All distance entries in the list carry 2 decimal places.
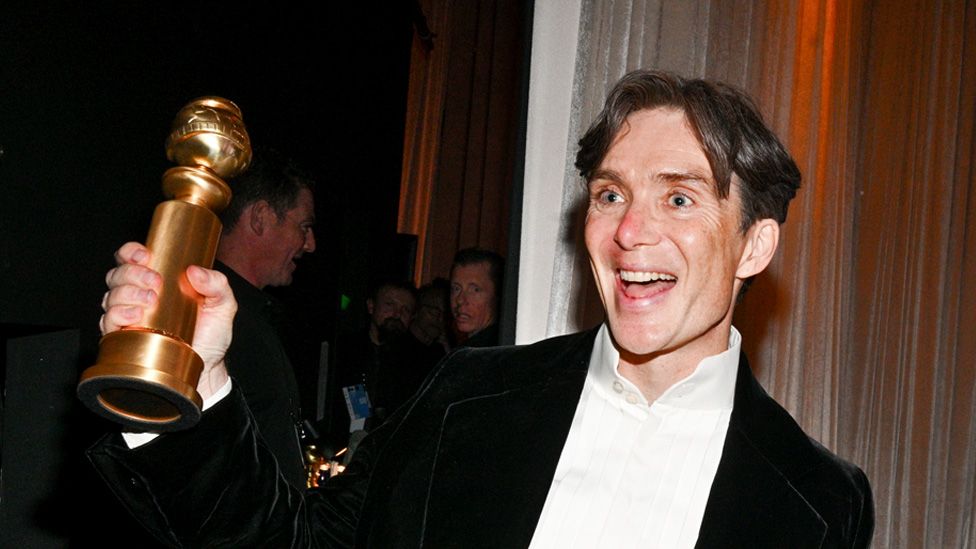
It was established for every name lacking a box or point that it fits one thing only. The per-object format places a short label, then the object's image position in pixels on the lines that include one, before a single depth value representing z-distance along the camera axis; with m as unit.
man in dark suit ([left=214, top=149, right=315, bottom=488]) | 2.75
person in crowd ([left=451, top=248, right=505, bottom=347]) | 4.57
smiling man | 1.59
